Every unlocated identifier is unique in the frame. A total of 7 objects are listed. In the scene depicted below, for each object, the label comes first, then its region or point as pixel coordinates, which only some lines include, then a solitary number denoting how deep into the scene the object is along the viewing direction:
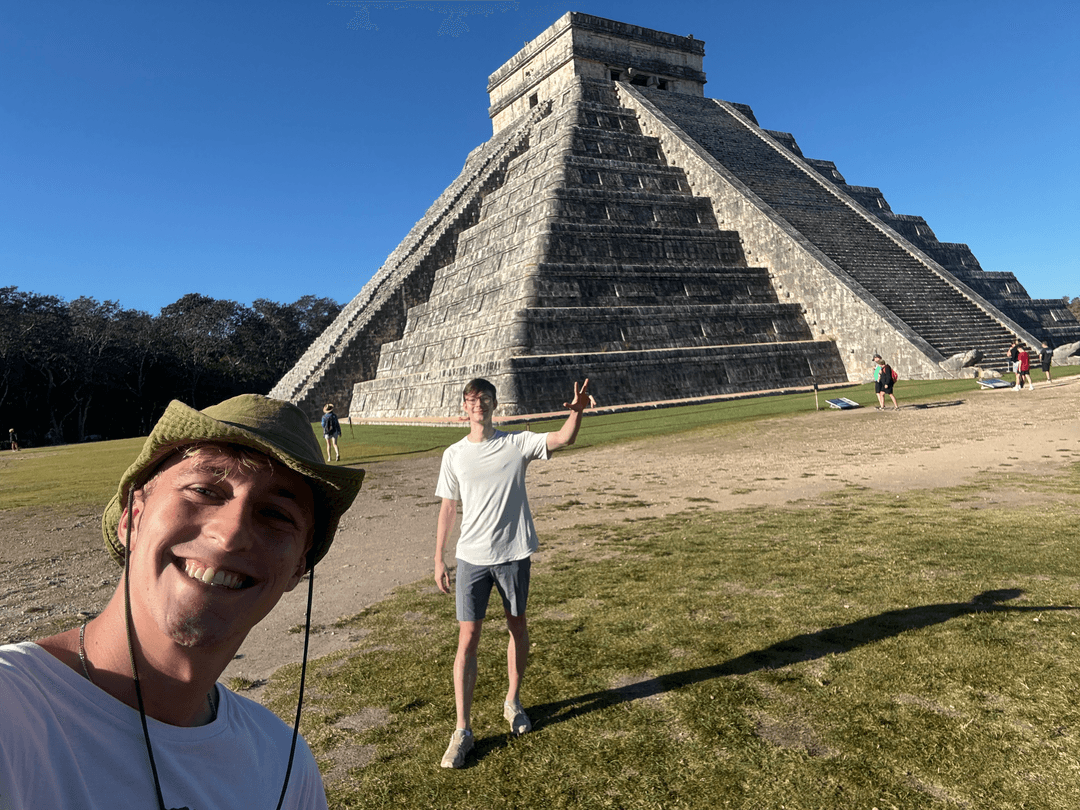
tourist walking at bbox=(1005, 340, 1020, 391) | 18.92
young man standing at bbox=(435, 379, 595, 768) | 3.77
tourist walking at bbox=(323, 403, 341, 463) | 16.17
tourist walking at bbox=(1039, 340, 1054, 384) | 19.27
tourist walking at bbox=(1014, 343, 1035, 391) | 17.64
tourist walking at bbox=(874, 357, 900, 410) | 16.61
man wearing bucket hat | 0.96
